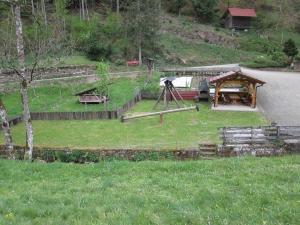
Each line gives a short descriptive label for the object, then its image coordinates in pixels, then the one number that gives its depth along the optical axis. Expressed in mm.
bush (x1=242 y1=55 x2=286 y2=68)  54750
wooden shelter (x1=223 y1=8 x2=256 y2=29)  77500
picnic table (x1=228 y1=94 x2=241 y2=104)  36469
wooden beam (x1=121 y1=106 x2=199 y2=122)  30023
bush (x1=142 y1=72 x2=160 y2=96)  39712
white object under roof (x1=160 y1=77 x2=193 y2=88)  42531
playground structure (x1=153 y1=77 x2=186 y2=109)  35094
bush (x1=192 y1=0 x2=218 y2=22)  78600
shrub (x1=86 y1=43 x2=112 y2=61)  54156
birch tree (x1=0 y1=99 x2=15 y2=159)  21719
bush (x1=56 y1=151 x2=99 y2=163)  21578
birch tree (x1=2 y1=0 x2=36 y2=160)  20656
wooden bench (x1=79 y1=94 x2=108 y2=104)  37209
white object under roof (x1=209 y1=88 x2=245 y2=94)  37219
